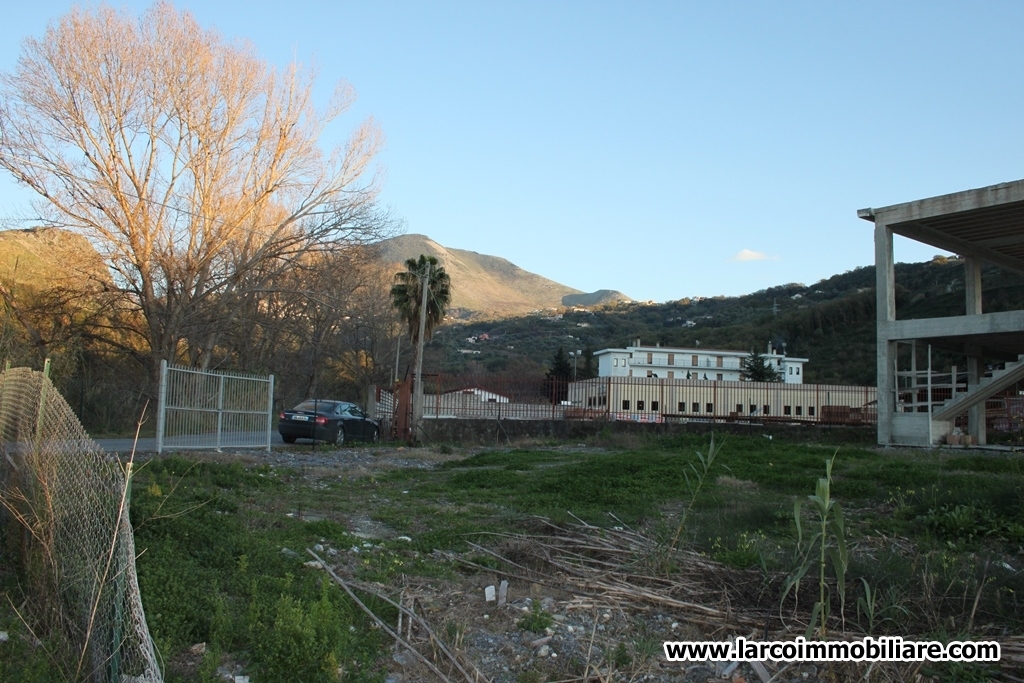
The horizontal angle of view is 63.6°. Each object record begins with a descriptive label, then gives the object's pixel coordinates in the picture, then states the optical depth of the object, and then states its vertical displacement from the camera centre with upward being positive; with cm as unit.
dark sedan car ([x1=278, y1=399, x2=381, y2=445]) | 2394 -75
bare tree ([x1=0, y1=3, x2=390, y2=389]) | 2850 +740
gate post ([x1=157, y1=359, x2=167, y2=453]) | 1669 -36
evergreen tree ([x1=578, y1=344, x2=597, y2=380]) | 9038 +433
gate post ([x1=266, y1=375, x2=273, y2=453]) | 2023 -26
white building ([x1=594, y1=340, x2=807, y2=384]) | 8825 +491
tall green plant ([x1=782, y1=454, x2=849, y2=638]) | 487 -86
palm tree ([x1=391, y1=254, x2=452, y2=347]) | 4072 +534
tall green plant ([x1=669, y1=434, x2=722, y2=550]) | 675 -46
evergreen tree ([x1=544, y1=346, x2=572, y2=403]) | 2870 +55
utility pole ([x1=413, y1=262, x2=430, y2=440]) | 2583 -4
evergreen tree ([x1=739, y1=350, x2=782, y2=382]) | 7431 +361
